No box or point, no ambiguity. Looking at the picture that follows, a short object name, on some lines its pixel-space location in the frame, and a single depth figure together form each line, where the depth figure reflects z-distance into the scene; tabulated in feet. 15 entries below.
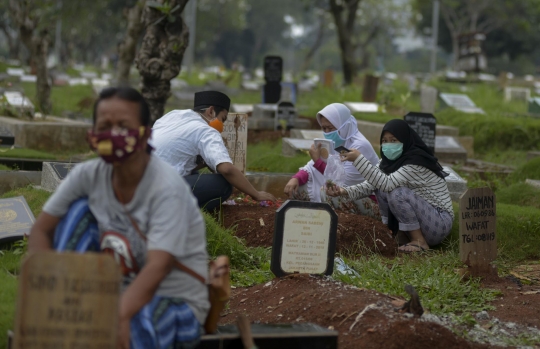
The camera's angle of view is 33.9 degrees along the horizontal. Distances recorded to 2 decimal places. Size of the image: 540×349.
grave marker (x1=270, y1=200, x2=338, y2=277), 16.87
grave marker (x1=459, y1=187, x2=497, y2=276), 19.11
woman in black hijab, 23.27
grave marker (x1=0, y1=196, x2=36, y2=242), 18.51
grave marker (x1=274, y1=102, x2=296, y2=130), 47.85
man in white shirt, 22.08
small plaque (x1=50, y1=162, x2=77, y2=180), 23.49
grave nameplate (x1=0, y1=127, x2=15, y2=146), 34.91
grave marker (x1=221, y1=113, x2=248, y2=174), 27.45
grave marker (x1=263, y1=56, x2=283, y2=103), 54.44
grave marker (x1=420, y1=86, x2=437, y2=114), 59.88
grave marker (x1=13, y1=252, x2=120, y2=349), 9.57
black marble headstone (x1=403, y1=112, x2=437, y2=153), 35.47
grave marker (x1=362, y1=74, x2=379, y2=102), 61.82
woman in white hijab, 24.91
